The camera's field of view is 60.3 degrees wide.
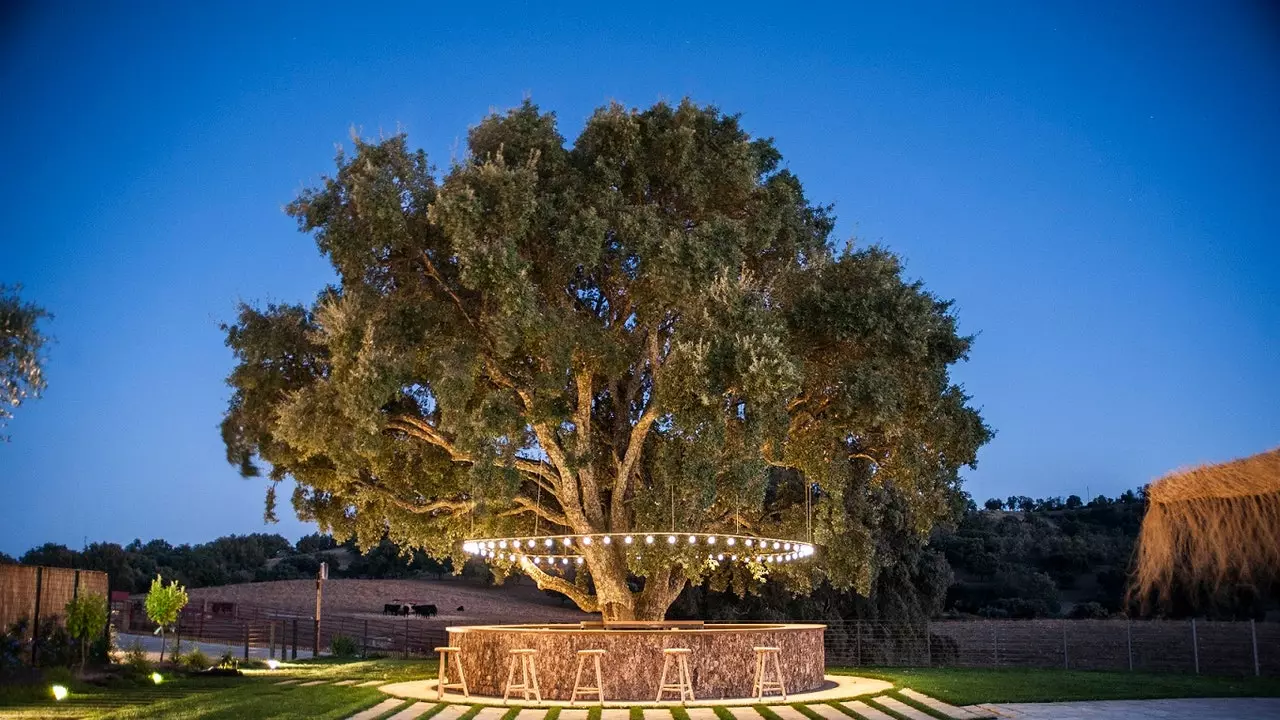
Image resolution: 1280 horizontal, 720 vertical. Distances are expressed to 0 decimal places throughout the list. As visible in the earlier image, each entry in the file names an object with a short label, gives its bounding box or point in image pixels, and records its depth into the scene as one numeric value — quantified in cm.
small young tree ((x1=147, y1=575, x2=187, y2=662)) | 2066
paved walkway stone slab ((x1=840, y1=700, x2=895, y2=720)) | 1357
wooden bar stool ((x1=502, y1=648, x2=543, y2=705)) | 1577
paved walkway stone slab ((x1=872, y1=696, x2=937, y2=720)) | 1366
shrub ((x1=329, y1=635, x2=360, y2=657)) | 2911
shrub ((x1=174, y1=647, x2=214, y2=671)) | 2203
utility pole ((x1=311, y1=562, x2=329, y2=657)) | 2872
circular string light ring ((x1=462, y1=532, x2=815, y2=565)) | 1783
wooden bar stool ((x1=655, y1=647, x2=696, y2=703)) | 1565
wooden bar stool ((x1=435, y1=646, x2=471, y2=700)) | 1662
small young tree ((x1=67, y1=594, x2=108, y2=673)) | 1842
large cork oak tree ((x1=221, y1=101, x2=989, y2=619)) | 1841
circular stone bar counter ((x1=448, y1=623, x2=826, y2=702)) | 1608
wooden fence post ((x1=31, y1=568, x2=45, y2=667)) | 1833
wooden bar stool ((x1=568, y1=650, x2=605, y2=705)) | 1545
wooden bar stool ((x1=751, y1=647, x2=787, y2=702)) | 1603
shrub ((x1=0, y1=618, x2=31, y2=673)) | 1679
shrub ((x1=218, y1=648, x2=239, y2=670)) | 2132
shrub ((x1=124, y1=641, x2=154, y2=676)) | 1950
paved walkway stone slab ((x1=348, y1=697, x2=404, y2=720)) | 1372
